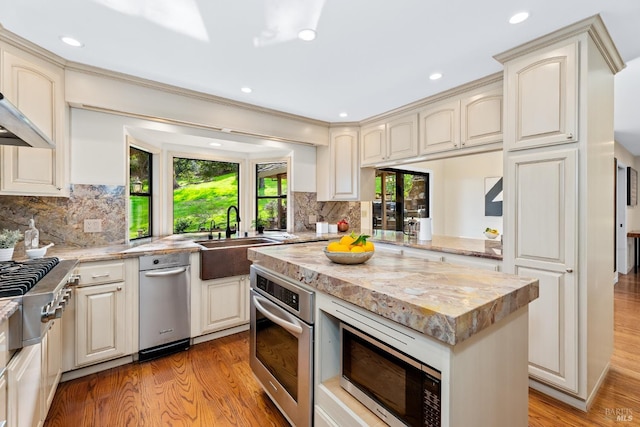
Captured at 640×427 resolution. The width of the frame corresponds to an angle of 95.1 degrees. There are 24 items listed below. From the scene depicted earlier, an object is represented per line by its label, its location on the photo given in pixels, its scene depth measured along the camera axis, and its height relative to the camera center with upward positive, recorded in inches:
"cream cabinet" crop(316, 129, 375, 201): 156.0 +21.4
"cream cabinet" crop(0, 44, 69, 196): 77.9 +27.3
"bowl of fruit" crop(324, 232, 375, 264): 60.7 -8.4
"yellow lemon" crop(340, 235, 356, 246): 63.4 -6.5
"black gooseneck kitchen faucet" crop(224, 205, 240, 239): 140.1 -8.9
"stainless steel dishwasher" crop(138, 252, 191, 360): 96.0 -31.6
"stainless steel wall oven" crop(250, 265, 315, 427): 57.1 -29.5
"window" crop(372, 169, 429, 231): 189.2 +9.0
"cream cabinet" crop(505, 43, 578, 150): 74.0 +30.1
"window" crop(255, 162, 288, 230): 164.6 +9.3
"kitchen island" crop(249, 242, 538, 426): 35.1 -16.3
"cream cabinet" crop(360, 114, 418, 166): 129.6 +33.7
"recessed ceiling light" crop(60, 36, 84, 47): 78.1 +46.5
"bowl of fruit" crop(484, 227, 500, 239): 127.3 -10.2
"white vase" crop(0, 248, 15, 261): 74.6 -10.6
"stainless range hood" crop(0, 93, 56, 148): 48.3 +16.4
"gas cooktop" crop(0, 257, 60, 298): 50.7 -12.7
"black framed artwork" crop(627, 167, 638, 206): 219.7 +18.3
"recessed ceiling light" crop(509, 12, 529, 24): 68.2 +45.9
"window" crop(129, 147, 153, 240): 122.9 +8.3
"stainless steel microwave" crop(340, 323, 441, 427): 37.6 -25.4
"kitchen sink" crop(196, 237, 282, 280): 106.9 -18.8
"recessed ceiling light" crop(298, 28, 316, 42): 75.0 +46.2
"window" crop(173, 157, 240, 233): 145.5 +9.8
